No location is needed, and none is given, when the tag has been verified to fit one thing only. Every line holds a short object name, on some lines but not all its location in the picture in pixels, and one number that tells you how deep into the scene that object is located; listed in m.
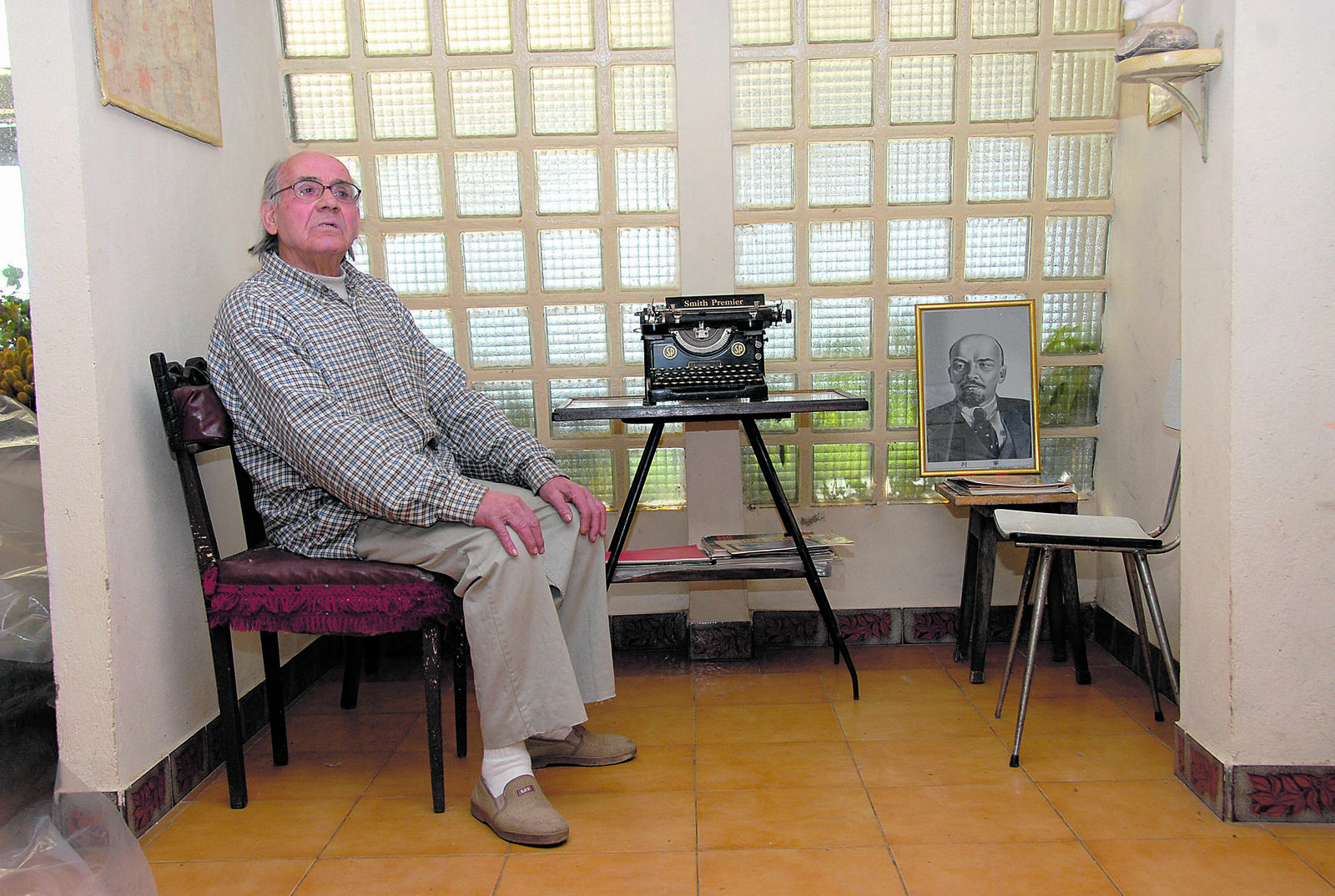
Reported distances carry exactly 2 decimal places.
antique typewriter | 2.94
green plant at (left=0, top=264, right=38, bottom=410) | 2.35
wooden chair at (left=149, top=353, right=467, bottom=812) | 2.27
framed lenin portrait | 3.24
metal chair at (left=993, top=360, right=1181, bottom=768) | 2.47
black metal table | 2.78
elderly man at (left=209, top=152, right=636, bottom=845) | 2.22
